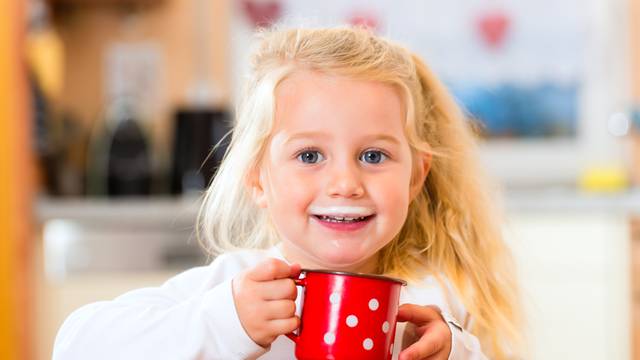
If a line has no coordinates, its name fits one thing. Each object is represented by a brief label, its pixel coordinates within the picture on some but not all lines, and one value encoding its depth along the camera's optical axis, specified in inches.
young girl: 44.1
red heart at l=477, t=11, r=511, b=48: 159.2
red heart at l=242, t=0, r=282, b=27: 156.9
